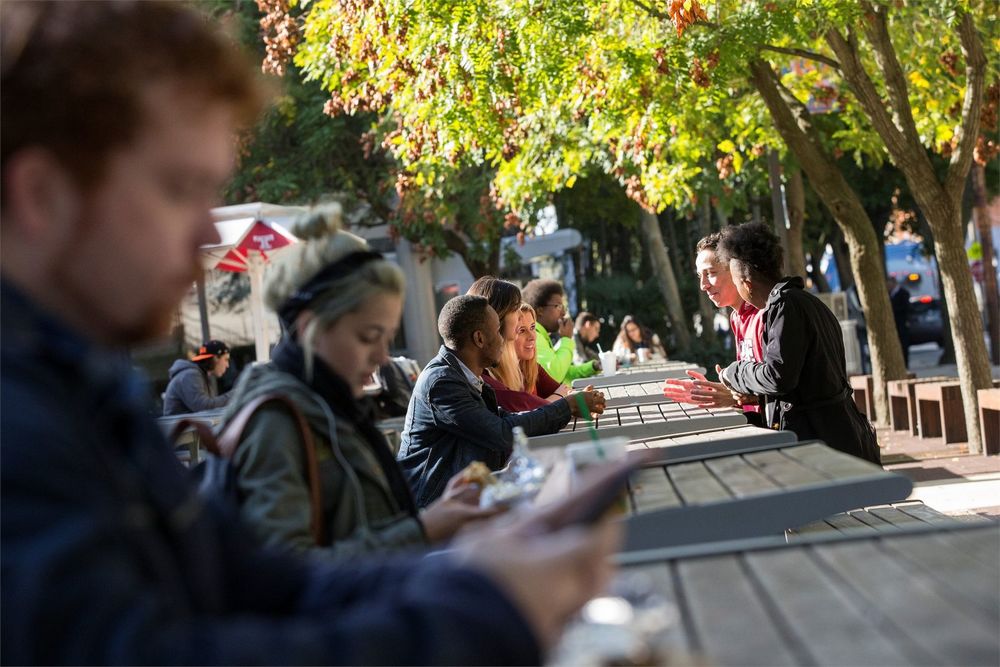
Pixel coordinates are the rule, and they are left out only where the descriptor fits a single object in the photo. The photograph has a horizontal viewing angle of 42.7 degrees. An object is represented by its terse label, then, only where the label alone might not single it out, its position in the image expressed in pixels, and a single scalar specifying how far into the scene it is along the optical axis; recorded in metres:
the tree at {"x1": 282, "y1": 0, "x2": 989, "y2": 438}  11.12
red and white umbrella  13.48
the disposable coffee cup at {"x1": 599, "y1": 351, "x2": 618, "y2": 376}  11.45
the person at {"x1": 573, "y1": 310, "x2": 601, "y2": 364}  16.11
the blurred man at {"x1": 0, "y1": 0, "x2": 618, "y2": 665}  1.22
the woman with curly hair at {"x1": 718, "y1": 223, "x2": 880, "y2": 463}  6.07
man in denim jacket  5.53
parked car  32.19
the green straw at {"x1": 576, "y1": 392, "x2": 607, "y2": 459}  5.69
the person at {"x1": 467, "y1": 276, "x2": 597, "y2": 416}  6.57
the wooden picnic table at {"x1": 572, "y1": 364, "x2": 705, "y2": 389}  10.14
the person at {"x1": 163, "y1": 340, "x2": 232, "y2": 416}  12.84
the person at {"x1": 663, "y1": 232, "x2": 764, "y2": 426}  6.32
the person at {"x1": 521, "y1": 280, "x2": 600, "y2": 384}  9.85
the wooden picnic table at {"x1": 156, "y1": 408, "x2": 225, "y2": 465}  11.66
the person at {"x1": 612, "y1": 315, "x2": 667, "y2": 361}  18.91
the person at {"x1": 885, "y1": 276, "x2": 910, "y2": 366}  26.56
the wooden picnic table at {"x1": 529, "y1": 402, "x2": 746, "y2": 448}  5.41
